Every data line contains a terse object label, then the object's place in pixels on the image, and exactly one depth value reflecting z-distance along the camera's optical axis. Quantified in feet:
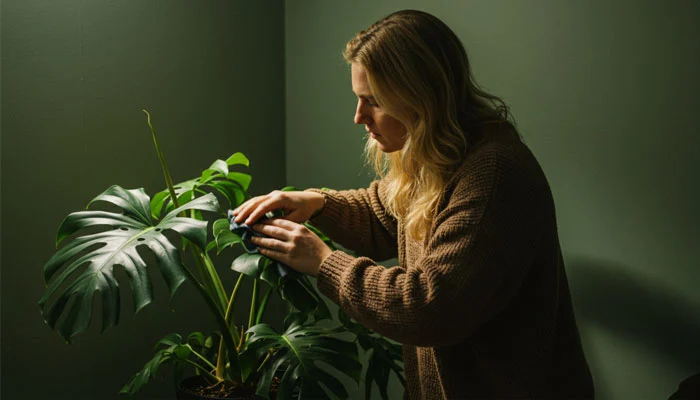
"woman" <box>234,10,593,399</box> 3.47
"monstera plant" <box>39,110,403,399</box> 3.86
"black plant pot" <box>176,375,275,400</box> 4.79
